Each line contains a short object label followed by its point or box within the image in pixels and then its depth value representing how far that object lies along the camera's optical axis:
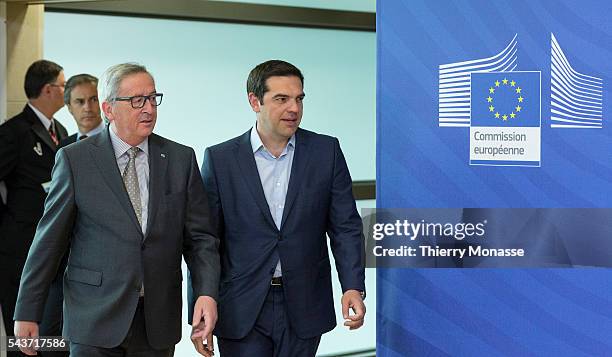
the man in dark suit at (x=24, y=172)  6.14
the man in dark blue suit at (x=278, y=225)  4.39
